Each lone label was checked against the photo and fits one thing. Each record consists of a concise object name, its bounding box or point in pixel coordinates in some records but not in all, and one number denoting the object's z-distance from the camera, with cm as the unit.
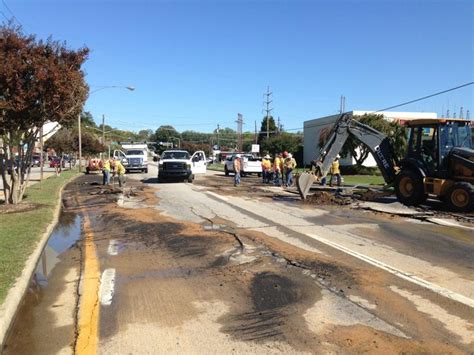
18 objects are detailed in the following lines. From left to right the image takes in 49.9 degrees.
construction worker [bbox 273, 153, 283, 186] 2775
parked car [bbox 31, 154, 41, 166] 7135
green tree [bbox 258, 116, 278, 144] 10479
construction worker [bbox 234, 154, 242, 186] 2633
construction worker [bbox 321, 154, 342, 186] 2560
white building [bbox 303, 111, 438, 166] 5372
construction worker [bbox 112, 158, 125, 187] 2505
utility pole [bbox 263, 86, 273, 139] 9675
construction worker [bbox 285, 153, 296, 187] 2641
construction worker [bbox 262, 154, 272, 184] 2952
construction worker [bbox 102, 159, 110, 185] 2639
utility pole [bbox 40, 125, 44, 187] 2672
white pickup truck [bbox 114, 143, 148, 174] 4441
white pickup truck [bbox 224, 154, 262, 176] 3882
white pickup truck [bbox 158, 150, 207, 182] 2908
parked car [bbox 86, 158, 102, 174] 4512
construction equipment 1516
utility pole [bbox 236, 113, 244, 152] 9490
